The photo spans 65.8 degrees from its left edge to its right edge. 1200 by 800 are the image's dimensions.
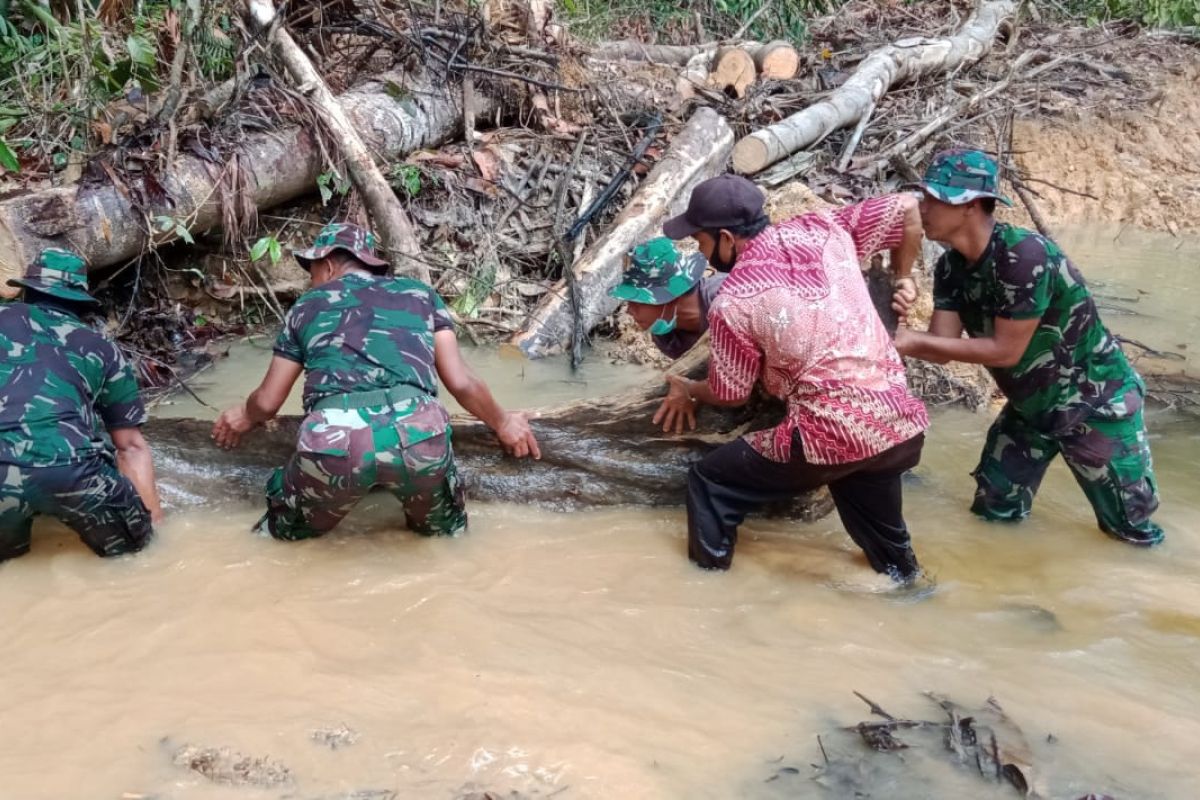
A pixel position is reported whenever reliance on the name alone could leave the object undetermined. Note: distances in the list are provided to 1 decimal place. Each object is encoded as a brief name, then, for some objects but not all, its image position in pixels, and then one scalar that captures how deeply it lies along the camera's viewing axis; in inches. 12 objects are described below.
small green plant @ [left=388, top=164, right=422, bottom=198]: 281.9
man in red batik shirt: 127.6
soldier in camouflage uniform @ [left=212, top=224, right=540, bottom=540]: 134.1
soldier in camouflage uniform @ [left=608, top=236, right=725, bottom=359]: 153.2
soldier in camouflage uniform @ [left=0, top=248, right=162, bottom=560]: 130.3
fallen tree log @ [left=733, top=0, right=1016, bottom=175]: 321.4
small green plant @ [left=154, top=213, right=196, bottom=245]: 228.2
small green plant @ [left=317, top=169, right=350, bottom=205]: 261.7
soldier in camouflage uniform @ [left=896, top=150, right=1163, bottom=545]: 143.2
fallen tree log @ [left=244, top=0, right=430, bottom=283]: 260.4
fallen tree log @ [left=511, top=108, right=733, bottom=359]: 264.1
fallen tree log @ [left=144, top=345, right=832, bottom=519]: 158.6
